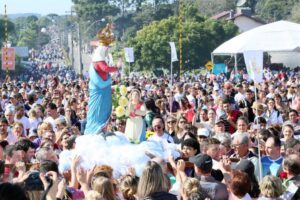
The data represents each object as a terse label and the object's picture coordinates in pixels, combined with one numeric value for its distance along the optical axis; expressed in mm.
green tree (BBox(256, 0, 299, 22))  121756
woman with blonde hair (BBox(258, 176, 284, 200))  8305
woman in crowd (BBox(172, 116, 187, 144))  13633
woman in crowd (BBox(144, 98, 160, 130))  15444
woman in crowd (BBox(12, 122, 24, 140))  13492
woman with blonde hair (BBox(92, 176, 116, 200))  7754
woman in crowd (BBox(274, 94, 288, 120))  17672
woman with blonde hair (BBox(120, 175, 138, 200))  8297
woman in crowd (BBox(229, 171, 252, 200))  8250
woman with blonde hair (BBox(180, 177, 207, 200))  7840
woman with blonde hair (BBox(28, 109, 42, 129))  16011
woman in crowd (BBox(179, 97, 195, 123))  17141
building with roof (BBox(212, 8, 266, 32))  101062
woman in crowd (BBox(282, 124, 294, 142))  12693
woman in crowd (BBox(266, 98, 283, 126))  16609
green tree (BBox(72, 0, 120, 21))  136375
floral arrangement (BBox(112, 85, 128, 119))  14031
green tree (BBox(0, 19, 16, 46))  105250
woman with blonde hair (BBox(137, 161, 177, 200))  7766
